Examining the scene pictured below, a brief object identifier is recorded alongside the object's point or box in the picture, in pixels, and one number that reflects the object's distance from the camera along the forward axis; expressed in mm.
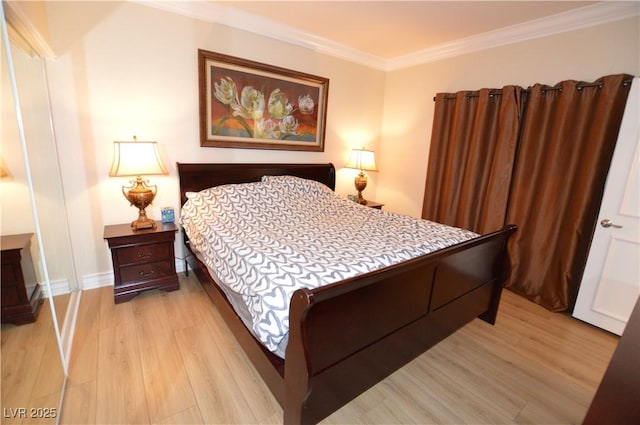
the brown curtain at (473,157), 2820
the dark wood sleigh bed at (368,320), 1158
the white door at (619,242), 2113
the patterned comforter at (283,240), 1351
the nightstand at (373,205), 3741
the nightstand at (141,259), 2277
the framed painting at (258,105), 2752
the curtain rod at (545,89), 2179
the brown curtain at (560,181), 2297
